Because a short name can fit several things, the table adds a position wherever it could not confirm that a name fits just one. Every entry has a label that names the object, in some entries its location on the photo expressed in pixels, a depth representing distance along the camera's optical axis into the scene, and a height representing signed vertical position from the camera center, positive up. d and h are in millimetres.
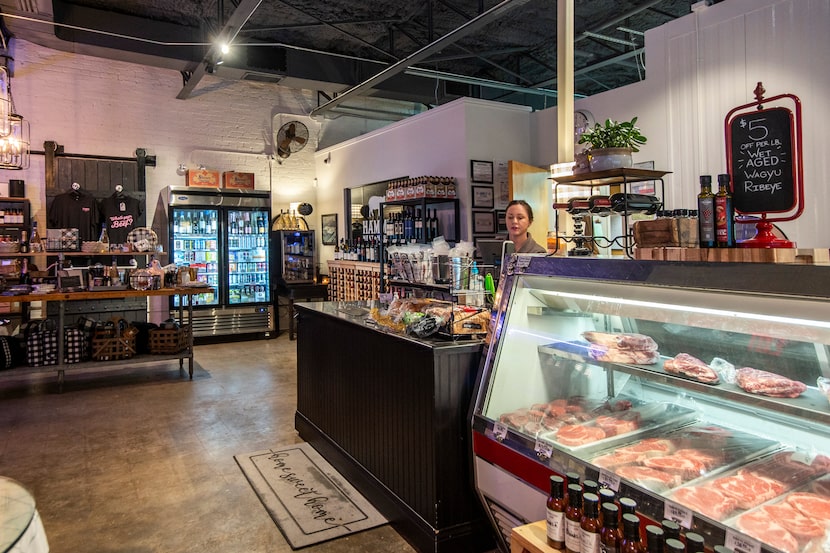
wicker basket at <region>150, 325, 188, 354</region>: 6824 -828
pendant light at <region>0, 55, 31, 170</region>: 3373 +913
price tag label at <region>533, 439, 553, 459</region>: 2064 -686
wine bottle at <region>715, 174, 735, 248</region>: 1914 +142
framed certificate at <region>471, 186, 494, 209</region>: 6910 +860
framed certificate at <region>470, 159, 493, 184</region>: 6906 +1175
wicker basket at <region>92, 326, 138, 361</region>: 6500 -815
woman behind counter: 4781 +370
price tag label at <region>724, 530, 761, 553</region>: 1408 -721
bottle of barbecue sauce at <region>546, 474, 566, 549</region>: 1764 -788
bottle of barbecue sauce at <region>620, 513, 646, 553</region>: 1526 -742
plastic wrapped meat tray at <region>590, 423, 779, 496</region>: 1809 -668
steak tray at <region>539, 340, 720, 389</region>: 2330 -377
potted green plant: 2588 +560
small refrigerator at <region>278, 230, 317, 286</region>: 9844 +258
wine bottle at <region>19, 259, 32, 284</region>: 7664 +24
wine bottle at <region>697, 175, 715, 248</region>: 1938 +157
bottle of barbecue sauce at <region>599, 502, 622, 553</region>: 1604 -759
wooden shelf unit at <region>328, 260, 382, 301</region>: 8273 -181
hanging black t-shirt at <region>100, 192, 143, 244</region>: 8516 +898
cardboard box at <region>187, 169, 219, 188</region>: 9227 +1558
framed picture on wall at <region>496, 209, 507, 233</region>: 7125 +566
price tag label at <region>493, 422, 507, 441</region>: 2308 -685
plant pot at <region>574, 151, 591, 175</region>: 2721 +493
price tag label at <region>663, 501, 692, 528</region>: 1554 -712
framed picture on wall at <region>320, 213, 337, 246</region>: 10422 +759
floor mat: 3096 -1410
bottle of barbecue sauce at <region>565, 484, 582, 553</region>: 1703 -785
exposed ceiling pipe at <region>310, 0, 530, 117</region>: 5227 +2487
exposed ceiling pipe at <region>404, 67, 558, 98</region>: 8242 +2887
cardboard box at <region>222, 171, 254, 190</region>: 9547 +1571
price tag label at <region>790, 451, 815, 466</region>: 1782 -637
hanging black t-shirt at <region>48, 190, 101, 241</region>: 8086 +894
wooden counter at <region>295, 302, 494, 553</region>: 2787 -906
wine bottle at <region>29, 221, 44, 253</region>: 7531 +443
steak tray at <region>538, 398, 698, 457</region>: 2061 -634
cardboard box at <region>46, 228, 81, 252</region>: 7461 +480
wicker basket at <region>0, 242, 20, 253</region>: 7410 +387
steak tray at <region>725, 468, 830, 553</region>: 1460 -717
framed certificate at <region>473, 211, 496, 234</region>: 6961 +545
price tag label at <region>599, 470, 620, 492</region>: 1786 -701
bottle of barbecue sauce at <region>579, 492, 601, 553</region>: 1646 -771
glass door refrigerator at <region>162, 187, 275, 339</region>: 9031 +323
